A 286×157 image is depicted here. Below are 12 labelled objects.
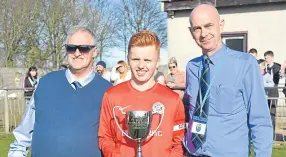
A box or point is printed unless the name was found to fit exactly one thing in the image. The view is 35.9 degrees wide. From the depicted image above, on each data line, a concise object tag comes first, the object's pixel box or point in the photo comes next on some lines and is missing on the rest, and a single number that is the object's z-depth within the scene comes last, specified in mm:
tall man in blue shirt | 2914
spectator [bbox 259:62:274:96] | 9445
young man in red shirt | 3068
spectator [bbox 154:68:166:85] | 8216
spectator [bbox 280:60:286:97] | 10641
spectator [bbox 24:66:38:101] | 13391
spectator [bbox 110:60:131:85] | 9849
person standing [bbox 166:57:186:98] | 8867
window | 13859
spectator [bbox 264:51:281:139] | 10289
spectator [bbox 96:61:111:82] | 11273
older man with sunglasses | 3143
